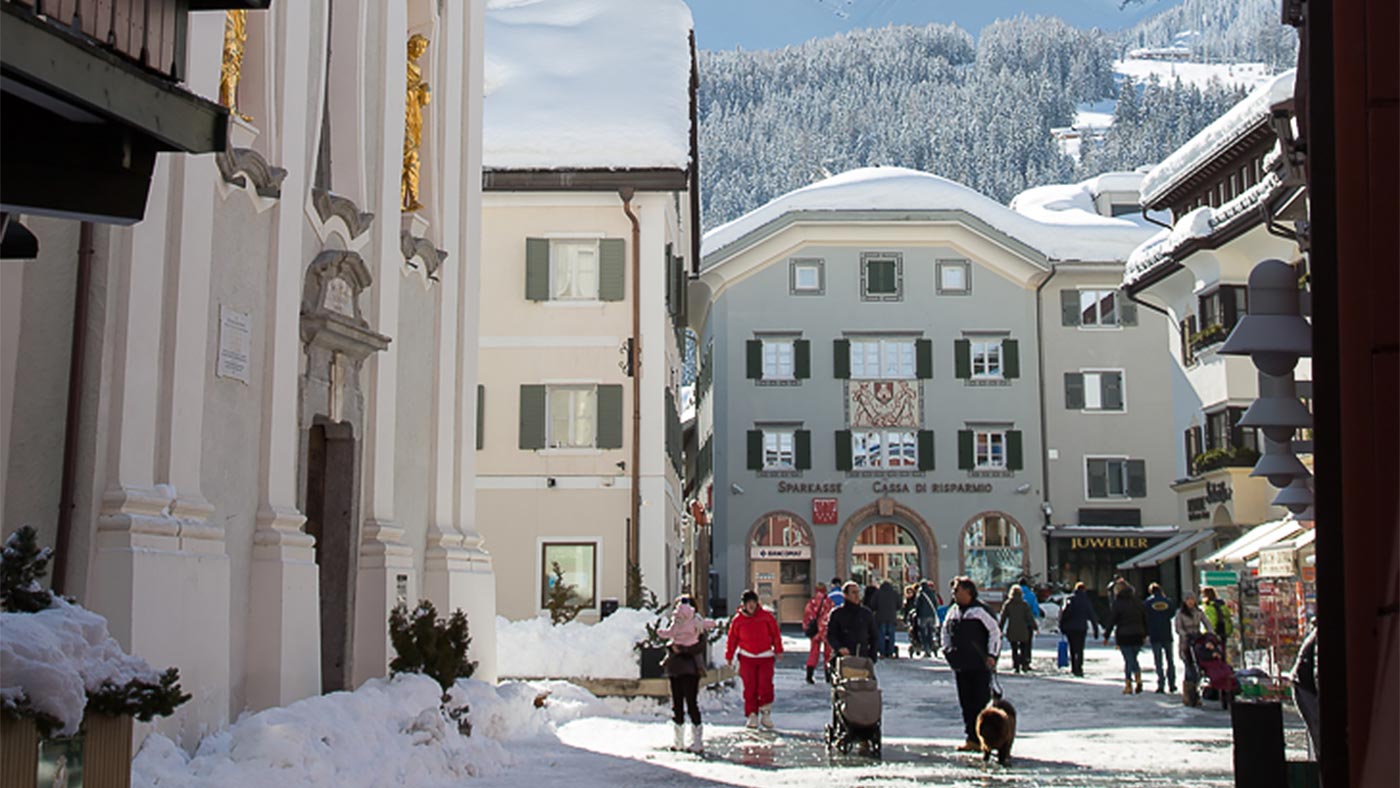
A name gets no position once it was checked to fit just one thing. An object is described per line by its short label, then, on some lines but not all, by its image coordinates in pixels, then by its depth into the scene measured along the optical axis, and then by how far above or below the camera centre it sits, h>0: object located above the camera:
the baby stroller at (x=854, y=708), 14.72 -1.04
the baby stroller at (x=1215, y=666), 19.70 -0.89
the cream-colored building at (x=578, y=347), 29.83 +4.33
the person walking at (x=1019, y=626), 27.30 -0.60
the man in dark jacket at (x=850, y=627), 18.06 -0.41
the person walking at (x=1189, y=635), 20.75 -0.55
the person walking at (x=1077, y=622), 27.95 -0.53
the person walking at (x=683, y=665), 15.17 -0.69
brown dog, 14.15 -1.18
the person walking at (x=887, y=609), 33.04 -0.39
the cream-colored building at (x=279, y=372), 10.26 +1.63
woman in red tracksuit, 17.19 -0.61
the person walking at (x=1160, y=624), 23.09 -0.46
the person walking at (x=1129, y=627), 23.19 -0.50
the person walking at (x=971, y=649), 14.74 -0.52
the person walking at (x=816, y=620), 25.42 -0.51
